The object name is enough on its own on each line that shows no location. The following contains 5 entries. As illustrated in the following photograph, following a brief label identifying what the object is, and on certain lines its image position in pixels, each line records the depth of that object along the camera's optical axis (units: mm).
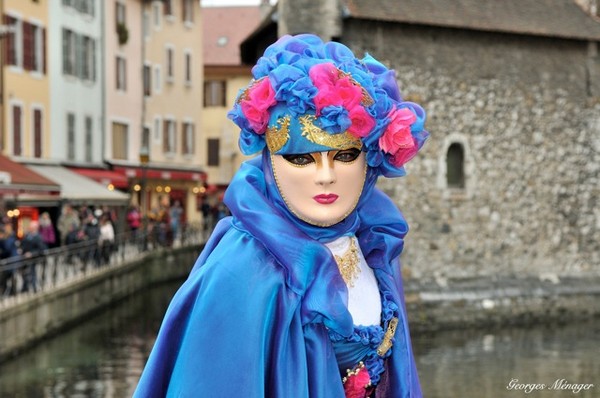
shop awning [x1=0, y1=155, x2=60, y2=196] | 19977
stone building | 16672
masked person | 3301
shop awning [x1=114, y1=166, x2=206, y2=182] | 33075
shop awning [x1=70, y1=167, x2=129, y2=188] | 29969
